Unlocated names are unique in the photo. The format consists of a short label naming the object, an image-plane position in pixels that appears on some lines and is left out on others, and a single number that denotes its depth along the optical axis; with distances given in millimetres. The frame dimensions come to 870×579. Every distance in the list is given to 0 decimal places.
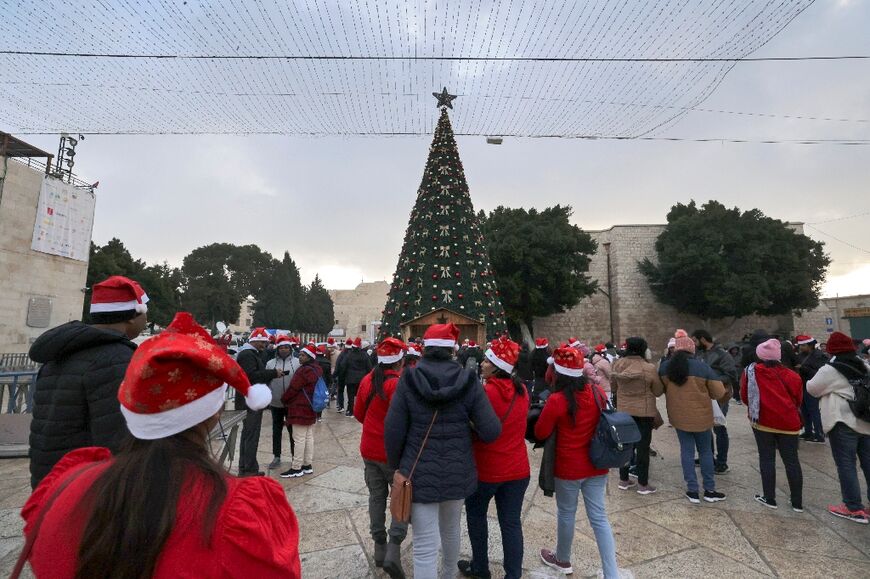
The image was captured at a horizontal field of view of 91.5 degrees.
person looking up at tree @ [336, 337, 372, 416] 8922
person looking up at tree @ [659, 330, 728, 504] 4699
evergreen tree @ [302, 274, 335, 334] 48044
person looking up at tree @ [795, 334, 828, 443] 7156
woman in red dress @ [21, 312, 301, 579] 849
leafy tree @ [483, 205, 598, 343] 25203
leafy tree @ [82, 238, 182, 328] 29141
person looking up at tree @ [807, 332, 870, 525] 4238
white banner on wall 19344
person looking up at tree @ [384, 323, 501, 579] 2645
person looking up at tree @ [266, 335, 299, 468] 5828
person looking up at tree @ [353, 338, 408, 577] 3371
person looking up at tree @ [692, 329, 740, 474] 5543
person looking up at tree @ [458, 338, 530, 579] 2967
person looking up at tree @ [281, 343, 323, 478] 5523
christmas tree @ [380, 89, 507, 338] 13258
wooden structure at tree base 12906
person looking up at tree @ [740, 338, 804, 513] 4402
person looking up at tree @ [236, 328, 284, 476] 5188
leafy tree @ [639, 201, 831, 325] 25500
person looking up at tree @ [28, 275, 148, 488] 2086
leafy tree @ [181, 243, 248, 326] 43844
